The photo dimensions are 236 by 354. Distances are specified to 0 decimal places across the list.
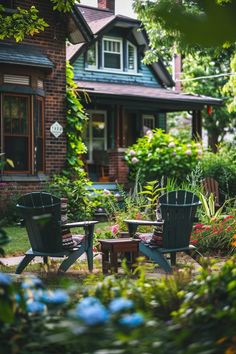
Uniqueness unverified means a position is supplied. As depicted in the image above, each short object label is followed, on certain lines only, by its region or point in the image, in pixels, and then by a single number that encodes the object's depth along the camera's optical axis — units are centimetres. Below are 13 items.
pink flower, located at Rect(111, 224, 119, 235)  917
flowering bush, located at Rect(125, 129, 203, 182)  1714
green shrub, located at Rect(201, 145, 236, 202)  1766
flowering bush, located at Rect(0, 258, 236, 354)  192
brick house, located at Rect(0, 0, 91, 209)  1440
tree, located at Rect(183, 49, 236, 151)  3225
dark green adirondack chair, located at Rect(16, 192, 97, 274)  689
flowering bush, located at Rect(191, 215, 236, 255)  877
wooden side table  726
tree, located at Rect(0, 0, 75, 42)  984
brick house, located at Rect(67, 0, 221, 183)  2173
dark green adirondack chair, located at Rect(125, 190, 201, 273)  717
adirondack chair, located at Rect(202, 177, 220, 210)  1584
